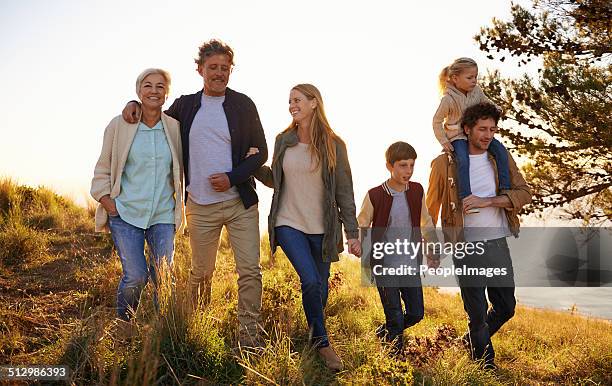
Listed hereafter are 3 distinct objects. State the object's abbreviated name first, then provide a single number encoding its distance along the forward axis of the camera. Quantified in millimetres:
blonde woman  4758
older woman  4723
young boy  5324
